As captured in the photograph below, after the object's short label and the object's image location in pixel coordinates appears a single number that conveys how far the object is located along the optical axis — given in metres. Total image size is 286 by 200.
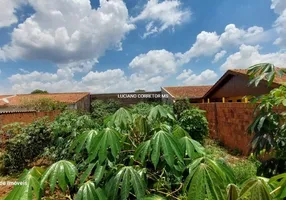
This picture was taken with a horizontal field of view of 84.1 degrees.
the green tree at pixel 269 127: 1.44
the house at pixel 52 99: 12.70
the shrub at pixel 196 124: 5.78
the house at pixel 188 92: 12.64
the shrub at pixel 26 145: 4.36
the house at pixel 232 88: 7.21
